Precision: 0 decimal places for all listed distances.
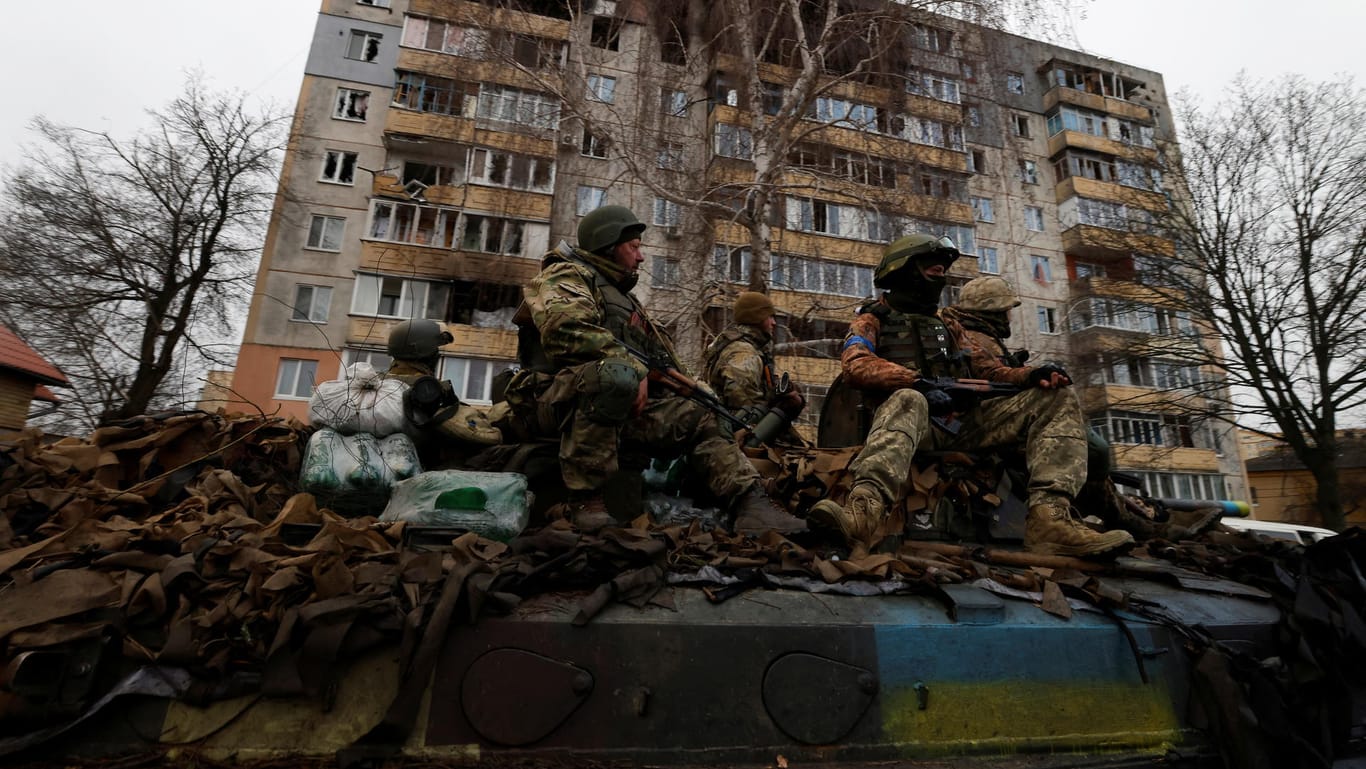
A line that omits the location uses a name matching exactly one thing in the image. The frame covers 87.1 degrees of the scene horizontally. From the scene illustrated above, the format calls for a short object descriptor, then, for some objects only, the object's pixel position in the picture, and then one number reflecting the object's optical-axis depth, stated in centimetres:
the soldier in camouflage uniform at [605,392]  295
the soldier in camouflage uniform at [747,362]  589
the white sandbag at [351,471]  287
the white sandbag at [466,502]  250
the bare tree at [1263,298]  1630
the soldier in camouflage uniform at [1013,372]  362
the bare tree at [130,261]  1684
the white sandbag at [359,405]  304
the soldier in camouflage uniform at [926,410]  286
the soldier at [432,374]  326
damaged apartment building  1339
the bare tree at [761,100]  1254
